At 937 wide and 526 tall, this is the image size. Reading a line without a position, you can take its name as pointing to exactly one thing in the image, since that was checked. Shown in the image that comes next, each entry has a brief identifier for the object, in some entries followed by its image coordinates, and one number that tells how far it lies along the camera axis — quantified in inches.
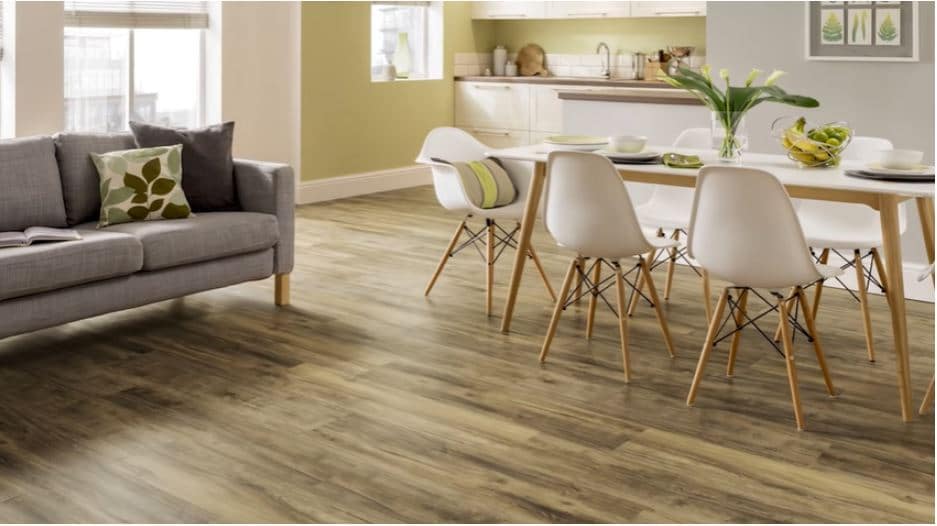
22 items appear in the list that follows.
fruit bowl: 156.3
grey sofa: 153.2
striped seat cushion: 191.6
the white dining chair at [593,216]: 149.0
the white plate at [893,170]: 144.1
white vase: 338.3
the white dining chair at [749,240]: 131.9
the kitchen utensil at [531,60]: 364.2
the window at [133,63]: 253.0
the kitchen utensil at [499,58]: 363.9
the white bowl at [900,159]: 150.0
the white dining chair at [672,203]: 187.0
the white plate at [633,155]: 164.1
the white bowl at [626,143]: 169.8
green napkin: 157.9
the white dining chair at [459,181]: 189.9
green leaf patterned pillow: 178.1
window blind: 249.3
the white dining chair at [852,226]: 163.3
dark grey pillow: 189.5
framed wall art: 200.2
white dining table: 137.1
